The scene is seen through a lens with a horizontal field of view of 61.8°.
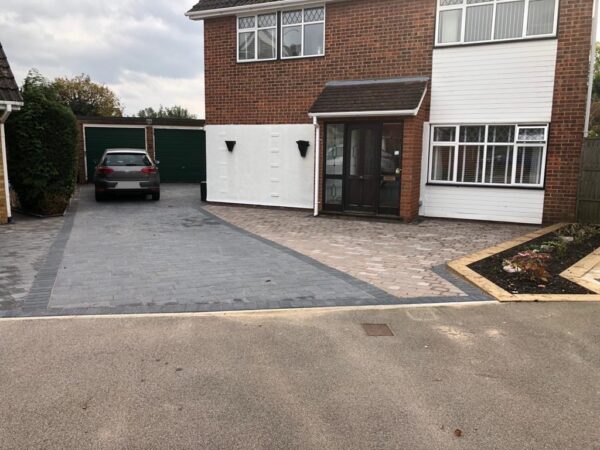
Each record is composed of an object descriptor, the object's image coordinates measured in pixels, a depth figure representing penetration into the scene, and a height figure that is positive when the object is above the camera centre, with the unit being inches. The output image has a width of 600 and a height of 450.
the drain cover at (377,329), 183.9 -67.1
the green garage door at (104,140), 829.8 +6.8
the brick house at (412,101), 423.5 +43.8
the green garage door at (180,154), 877.2 -15.4
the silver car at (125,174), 581.9 -34.1
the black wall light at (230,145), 562.3 +1.1
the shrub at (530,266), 248.2 -59.0
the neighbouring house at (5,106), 399.9 +28.9
